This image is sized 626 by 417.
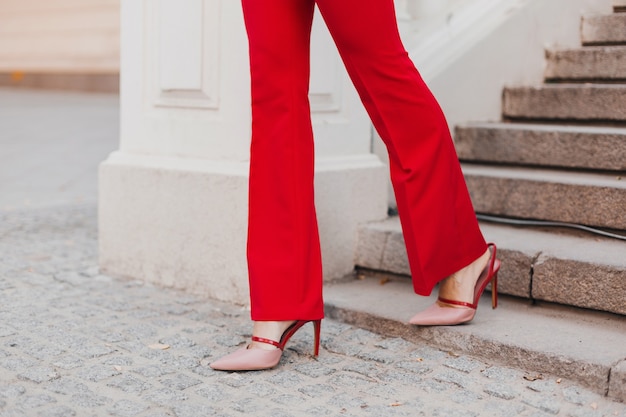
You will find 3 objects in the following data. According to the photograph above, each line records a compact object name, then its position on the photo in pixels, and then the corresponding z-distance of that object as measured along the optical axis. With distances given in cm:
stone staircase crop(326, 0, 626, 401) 260
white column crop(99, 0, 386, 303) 321
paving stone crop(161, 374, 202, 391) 239
